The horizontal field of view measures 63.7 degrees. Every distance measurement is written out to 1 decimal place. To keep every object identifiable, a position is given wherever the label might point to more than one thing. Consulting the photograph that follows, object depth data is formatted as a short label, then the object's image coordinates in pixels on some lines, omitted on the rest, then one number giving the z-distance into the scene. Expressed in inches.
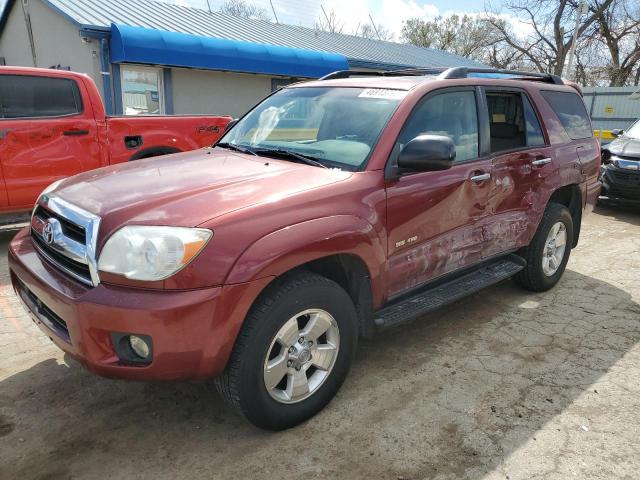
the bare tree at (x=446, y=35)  1622.8
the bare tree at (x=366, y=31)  1269.7
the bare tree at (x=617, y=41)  1232.8
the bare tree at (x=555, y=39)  1218.6
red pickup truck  221.8
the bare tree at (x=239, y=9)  1489.4
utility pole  795.4
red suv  87.9
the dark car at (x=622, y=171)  319.0
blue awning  449.1
